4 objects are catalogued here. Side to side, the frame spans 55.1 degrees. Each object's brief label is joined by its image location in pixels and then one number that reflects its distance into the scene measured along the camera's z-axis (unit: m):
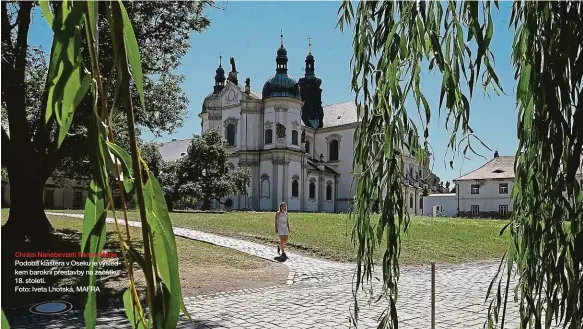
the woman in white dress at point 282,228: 13.90
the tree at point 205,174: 33.84
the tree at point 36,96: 10.17
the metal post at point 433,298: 5.00
